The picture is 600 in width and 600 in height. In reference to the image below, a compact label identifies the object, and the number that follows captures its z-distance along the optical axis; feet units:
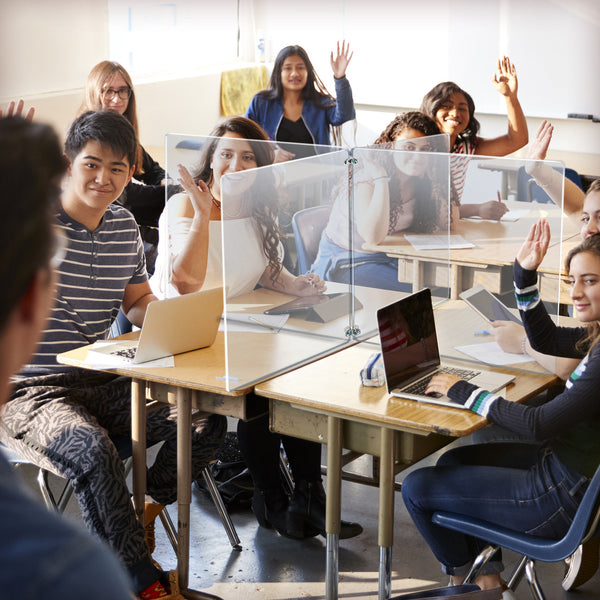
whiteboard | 21.49
